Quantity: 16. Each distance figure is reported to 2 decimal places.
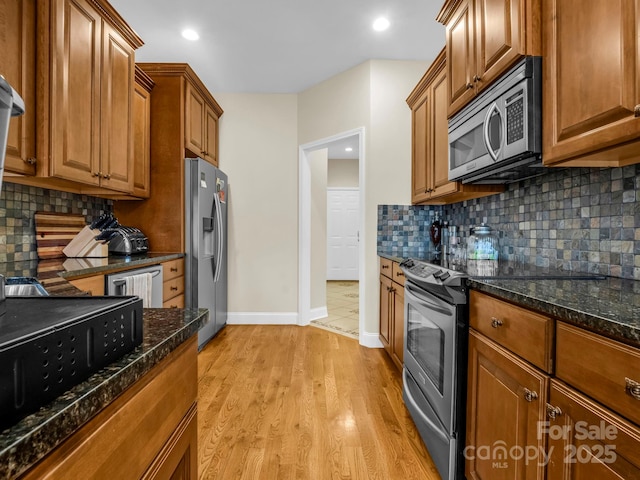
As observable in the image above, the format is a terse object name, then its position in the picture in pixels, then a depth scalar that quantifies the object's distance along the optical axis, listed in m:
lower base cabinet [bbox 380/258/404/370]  2.45
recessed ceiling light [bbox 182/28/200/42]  2.85
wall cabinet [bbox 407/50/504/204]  2.35
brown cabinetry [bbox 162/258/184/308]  2.65
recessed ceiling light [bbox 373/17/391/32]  2.70
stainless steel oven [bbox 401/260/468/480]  1.41
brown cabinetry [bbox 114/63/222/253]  3.01
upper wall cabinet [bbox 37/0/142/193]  1.79
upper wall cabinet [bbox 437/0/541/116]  1.35
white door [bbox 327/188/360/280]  7.29
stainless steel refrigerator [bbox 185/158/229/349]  3.04
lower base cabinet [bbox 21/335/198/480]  0.42
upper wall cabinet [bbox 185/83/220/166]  3.12
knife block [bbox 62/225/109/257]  2.38
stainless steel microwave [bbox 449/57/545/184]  1.36
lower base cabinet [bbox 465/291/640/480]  0.73
